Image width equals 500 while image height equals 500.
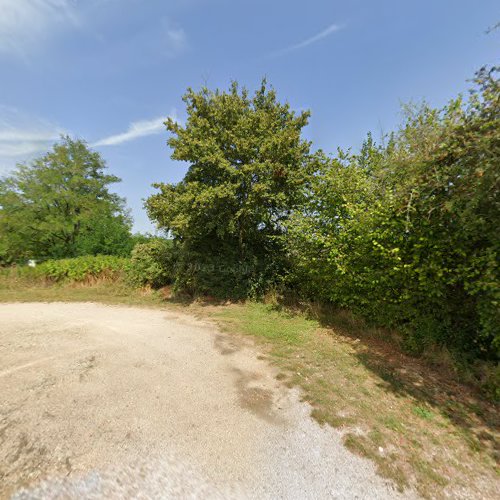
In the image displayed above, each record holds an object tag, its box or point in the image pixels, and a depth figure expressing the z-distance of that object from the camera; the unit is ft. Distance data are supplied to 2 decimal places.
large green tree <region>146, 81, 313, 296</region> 28.09
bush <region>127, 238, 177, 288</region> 36.91
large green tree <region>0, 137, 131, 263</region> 48.19
